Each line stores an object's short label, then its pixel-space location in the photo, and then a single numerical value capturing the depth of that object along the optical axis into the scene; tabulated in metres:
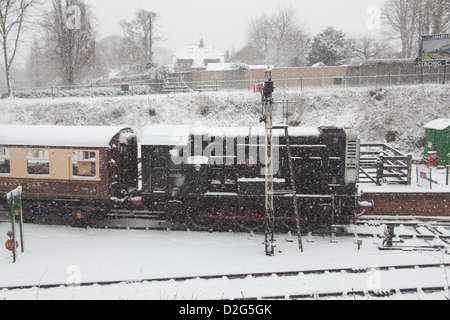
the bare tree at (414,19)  40.19
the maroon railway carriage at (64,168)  14.10
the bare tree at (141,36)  43.47
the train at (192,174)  13.65
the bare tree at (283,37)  62.94
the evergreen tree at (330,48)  38.34
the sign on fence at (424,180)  16.61
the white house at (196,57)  59.47
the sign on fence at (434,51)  26.98
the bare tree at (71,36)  34.66
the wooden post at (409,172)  17.42
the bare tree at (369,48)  44.30
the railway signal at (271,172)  11.84
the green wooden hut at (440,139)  21.20
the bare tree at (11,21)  33.09
